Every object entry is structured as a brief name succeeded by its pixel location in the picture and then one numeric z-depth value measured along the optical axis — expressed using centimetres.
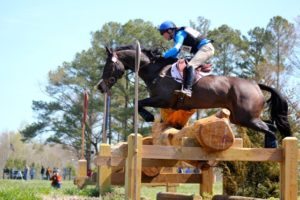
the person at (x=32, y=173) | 4197
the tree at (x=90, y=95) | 4088
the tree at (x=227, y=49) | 4138
